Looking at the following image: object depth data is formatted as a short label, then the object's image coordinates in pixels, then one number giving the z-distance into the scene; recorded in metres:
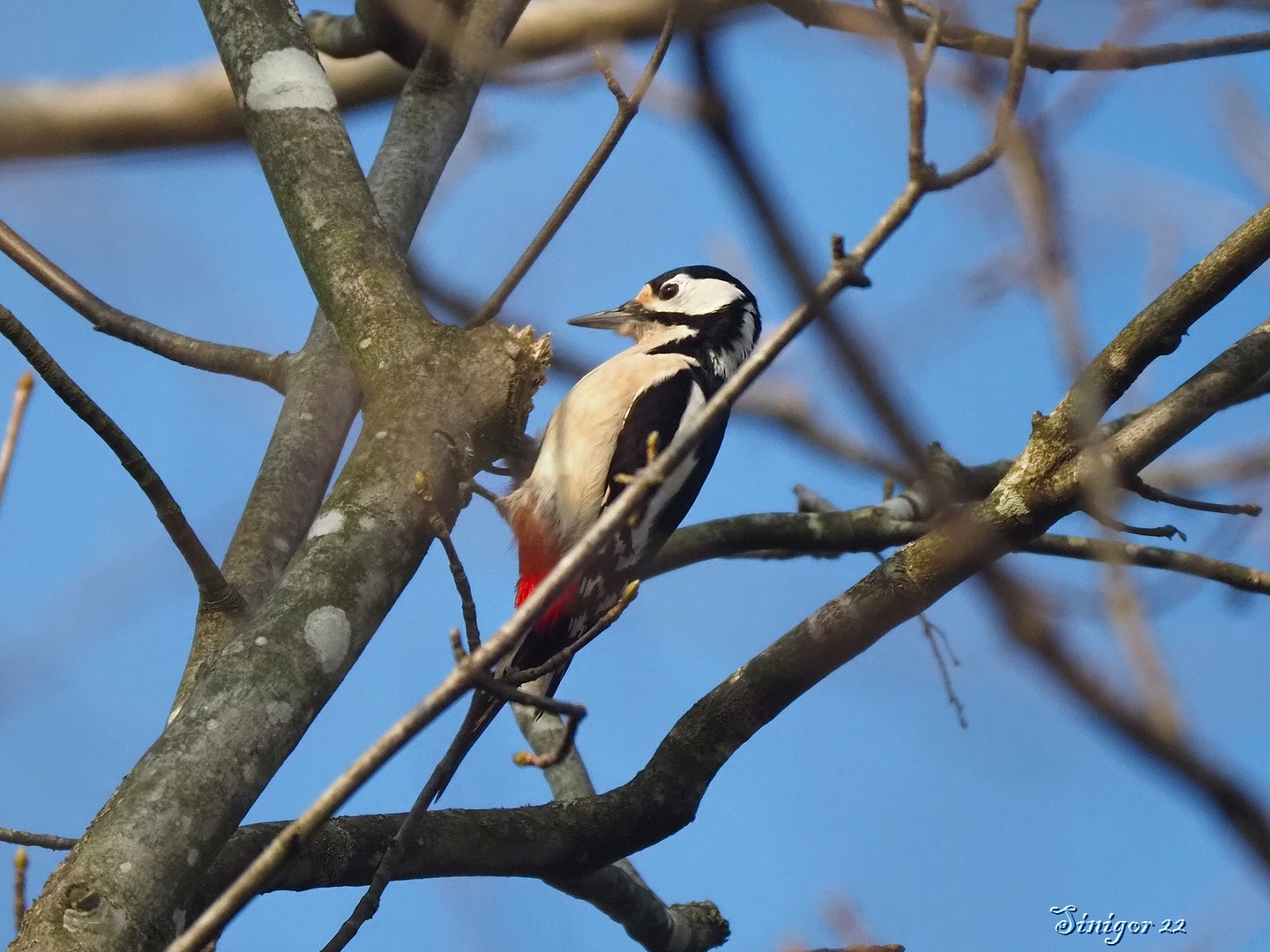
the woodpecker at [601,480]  7.11
